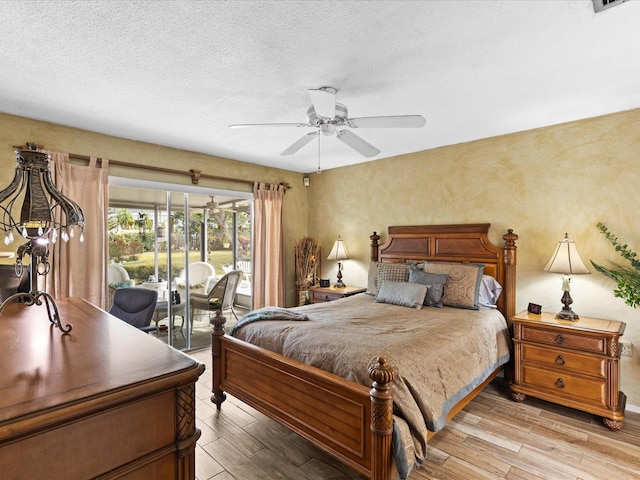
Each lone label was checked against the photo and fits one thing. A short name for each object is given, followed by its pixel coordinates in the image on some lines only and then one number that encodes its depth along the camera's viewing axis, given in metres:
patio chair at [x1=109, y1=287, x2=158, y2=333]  3.43
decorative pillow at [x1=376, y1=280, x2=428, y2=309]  3.34
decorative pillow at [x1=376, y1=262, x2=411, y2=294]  3.85
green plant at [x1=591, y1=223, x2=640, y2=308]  2.68
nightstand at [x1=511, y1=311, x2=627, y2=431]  2.63
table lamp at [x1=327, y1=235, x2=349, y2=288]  4.95
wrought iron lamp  1.17
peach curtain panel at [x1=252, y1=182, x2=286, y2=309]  4.99
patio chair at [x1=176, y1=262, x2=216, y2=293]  4.42
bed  1.77
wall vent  1.64
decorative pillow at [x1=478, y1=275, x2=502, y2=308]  3.46
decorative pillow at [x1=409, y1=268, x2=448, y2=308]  3.42
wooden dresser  0.73
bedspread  1.90
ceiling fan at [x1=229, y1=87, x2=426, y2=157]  2.23
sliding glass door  3.96
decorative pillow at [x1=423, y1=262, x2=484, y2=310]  3.35
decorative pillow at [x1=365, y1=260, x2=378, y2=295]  4.10
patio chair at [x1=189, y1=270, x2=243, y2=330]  4.55
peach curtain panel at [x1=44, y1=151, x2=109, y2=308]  3.27
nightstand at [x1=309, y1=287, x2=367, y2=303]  4.52
